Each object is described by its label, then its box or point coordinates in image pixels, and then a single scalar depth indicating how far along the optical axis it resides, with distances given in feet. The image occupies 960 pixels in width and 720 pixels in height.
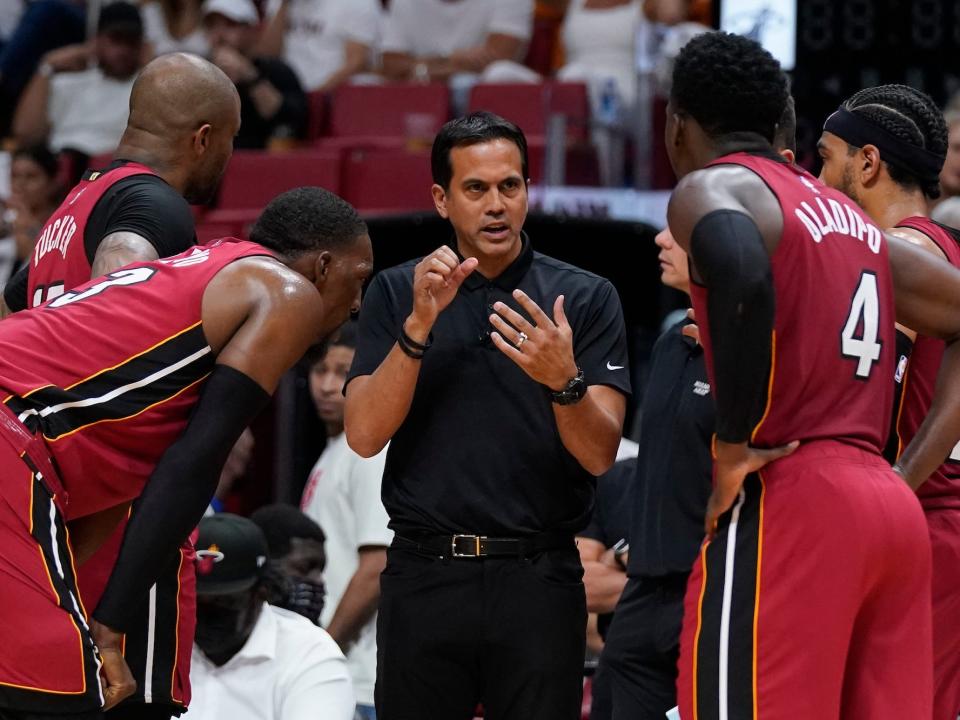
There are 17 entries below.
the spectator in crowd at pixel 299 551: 37.22
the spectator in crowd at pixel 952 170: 43.91
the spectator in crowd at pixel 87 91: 69.26
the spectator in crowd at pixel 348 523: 36.37
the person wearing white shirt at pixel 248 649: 31.17
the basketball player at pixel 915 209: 25.61
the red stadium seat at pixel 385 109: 65.10
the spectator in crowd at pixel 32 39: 76.69
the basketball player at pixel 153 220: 25.17
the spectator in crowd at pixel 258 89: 66.18
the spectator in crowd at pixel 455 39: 67.51
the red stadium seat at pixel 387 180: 60.59
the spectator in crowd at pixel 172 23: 74.15
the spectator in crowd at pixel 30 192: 60.18
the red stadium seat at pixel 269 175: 61.93
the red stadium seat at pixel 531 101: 58.49
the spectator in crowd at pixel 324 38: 71.77
